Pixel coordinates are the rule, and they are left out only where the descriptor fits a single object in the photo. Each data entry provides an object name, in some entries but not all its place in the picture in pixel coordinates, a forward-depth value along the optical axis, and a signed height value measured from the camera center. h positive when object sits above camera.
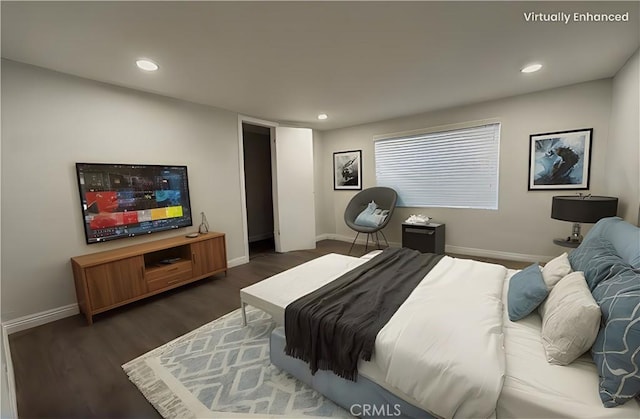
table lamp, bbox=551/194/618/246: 2.37 -0.31
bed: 0.99 -0.83
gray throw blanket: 1.35 -0.78
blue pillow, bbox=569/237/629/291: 1.29 -0.47
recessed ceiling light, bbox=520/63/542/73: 2.56 +1.12
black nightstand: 3.91 -0.87
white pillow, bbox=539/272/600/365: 1.06 -0.65
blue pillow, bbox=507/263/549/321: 1.43 -0.68
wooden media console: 2.38 -0.86
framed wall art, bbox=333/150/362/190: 5.14 +0.28
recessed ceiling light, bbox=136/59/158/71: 2.28 +1.15
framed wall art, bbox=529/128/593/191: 3.16 +0.22
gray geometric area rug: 1.47 -1.27
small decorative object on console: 3.55 -0.52
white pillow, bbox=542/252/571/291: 1.50 -0.58
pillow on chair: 4.29 -0.57
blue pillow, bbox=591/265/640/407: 0.89 -0.63
